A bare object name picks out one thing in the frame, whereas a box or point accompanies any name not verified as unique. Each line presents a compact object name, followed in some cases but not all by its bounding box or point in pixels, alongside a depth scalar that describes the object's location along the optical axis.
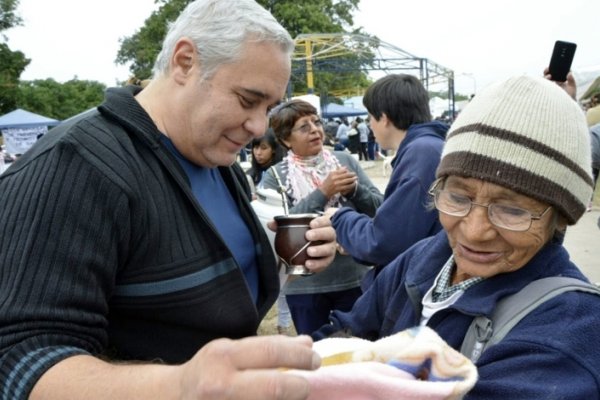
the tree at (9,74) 32.84
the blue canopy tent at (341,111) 30.50
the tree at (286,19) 33.88
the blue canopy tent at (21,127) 14.97
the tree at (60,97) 42.33
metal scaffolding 22.22
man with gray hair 0.86
